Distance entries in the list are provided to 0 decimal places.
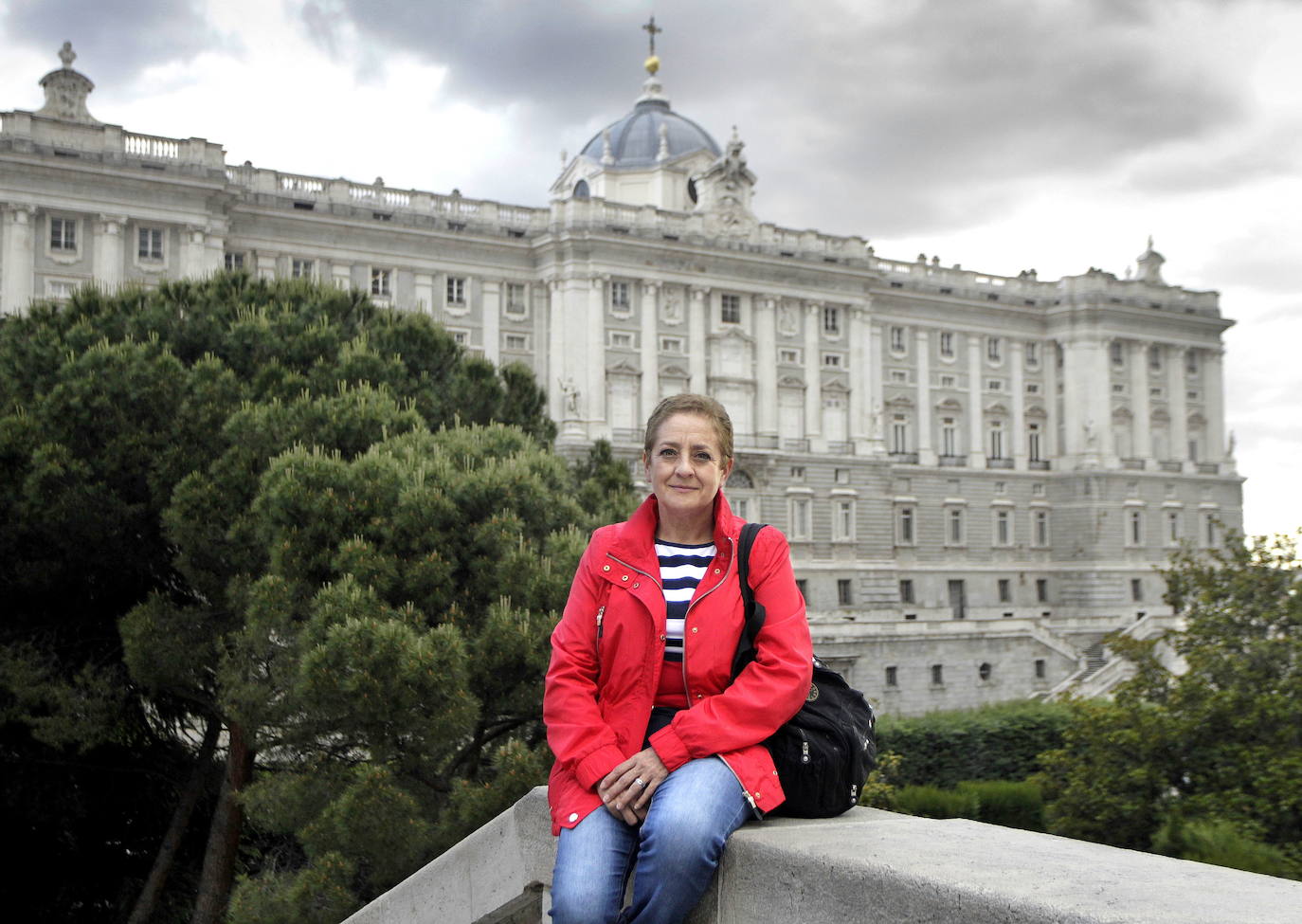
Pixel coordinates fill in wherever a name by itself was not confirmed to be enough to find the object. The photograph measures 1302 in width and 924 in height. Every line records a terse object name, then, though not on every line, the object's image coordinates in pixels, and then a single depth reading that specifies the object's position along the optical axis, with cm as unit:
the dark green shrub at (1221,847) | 1205
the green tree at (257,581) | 1159
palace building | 3809
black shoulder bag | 428
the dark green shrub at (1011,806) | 2127
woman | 400
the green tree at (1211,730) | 1424
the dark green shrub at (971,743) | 2628
